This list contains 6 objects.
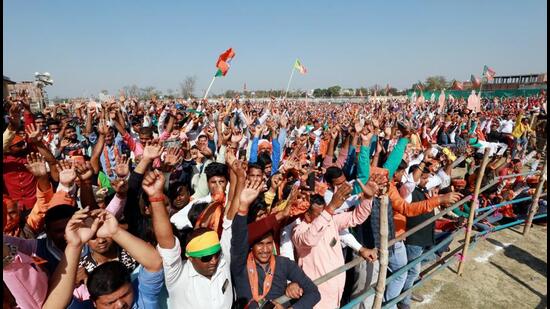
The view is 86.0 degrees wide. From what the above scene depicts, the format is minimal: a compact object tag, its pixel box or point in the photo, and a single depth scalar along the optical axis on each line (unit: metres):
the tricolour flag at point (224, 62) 11.33
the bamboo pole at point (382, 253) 2.50
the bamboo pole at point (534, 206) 5.42
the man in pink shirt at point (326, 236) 2.56
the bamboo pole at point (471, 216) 4.30
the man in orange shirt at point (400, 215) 3.29
